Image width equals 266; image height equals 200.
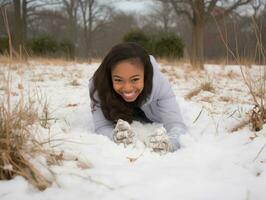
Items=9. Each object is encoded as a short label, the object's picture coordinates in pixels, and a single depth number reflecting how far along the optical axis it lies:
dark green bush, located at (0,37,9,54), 12.20
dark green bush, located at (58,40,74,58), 13.22
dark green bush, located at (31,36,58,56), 13.13
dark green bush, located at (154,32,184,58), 12.09
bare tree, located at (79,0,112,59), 20.55
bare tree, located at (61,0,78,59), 19.92
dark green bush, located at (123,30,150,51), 13.24
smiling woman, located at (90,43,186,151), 1.92
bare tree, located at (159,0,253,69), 8.89
